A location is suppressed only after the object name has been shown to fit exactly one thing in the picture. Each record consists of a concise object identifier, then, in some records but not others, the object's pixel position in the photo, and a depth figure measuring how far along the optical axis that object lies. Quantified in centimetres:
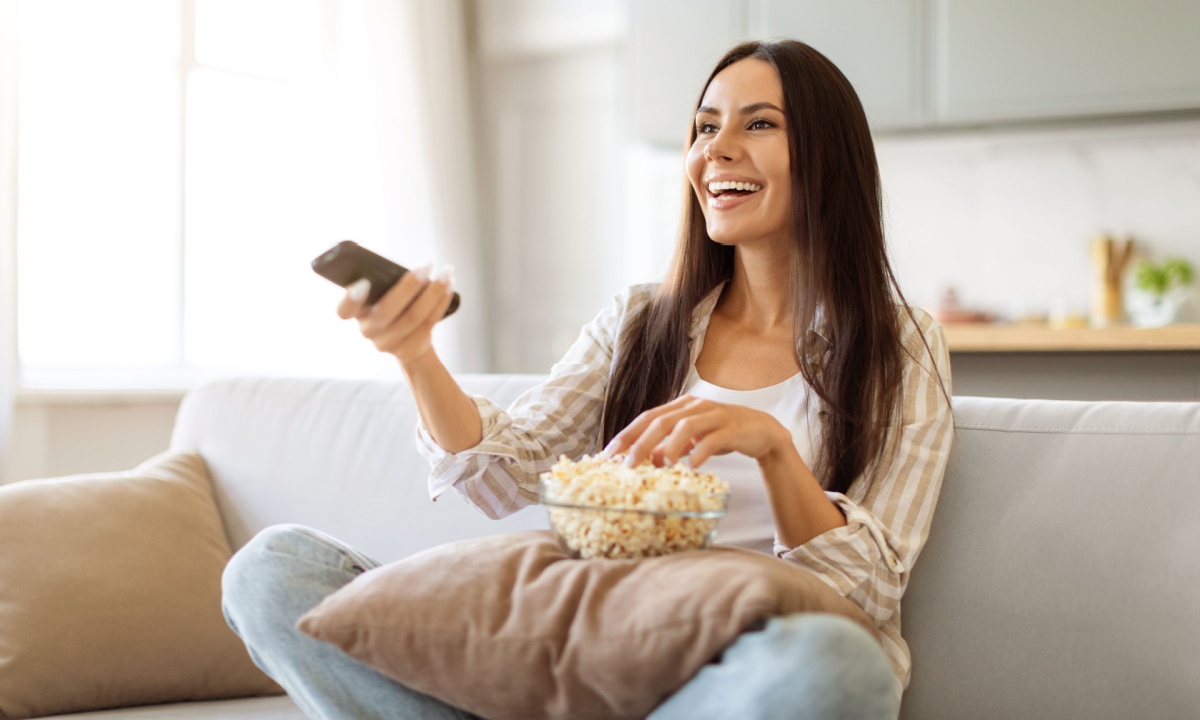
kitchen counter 320
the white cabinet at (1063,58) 335
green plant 350
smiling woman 119
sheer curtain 390
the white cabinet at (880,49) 361
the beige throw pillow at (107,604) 161
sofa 138
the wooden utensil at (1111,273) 359
